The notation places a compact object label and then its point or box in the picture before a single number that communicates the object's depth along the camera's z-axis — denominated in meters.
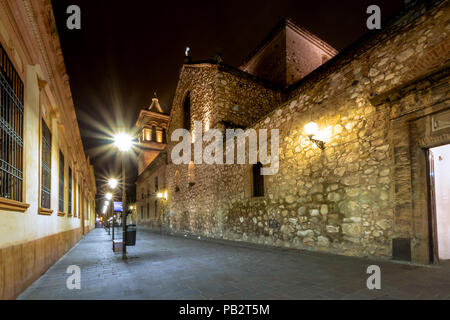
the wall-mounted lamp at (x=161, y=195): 20.97
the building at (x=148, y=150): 27.31
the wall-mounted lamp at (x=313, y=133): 6.80
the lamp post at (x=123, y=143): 7.16
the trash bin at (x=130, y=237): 8.07
